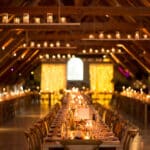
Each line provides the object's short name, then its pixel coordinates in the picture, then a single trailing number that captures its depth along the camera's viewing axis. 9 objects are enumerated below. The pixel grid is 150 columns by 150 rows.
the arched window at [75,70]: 40.72
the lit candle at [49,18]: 13.94
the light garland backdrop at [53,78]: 39.31
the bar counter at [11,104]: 21.73
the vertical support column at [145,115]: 19.72
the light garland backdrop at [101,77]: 39.69
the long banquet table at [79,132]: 7.33
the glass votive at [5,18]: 14.67
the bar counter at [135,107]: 20.59
